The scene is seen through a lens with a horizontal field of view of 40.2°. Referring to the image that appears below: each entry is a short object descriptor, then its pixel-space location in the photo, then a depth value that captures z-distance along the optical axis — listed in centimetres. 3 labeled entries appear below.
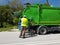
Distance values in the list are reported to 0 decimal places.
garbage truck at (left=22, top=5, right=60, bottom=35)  685
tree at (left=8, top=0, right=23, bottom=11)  1145
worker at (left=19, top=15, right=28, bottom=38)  591
